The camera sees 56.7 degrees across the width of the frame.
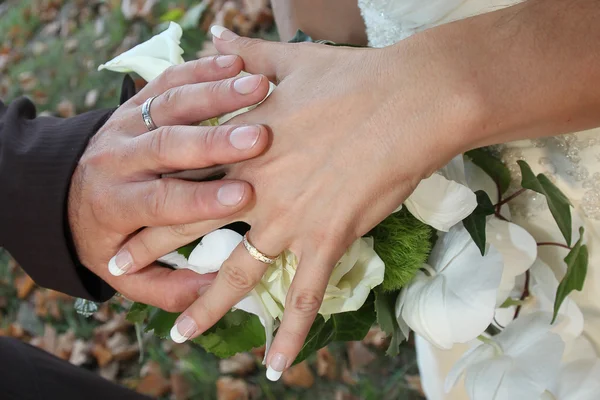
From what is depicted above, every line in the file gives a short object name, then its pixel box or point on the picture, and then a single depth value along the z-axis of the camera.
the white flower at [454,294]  0.61
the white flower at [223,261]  0.62
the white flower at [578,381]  0.73
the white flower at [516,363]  0.66
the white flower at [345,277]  0.60
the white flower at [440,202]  0.57
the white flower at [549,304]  0.76
